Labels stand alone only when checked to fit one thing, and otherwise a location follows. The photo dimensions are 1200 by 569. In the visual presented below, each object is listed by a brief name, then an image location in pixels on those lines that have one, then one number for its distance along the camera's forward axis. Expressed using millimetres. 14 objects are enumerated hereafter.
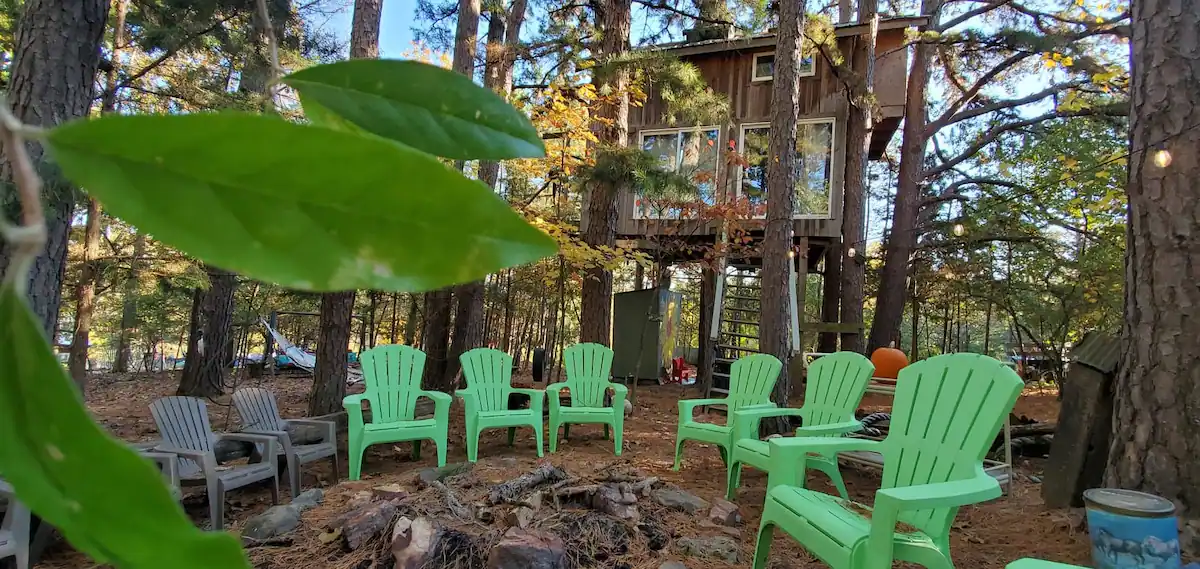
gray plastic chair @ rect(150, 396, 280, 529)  3553
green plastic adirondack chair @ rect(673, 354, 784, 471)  4547
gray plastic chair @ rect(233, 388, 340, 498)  4238
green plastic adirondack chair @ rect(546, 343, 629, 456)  5336
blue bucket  2299
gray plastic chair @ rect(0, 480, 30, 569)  2590
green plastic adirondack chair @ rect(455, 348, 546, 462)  4887
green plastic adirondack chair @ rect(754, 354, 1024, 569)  2236
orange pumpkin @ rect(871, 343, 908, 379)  5844
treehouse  9383
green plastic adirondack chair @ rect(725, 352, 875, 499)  3809
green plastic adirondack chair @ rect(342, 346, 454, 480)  4465
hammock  9975
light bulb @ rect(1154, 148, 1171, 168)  2797
